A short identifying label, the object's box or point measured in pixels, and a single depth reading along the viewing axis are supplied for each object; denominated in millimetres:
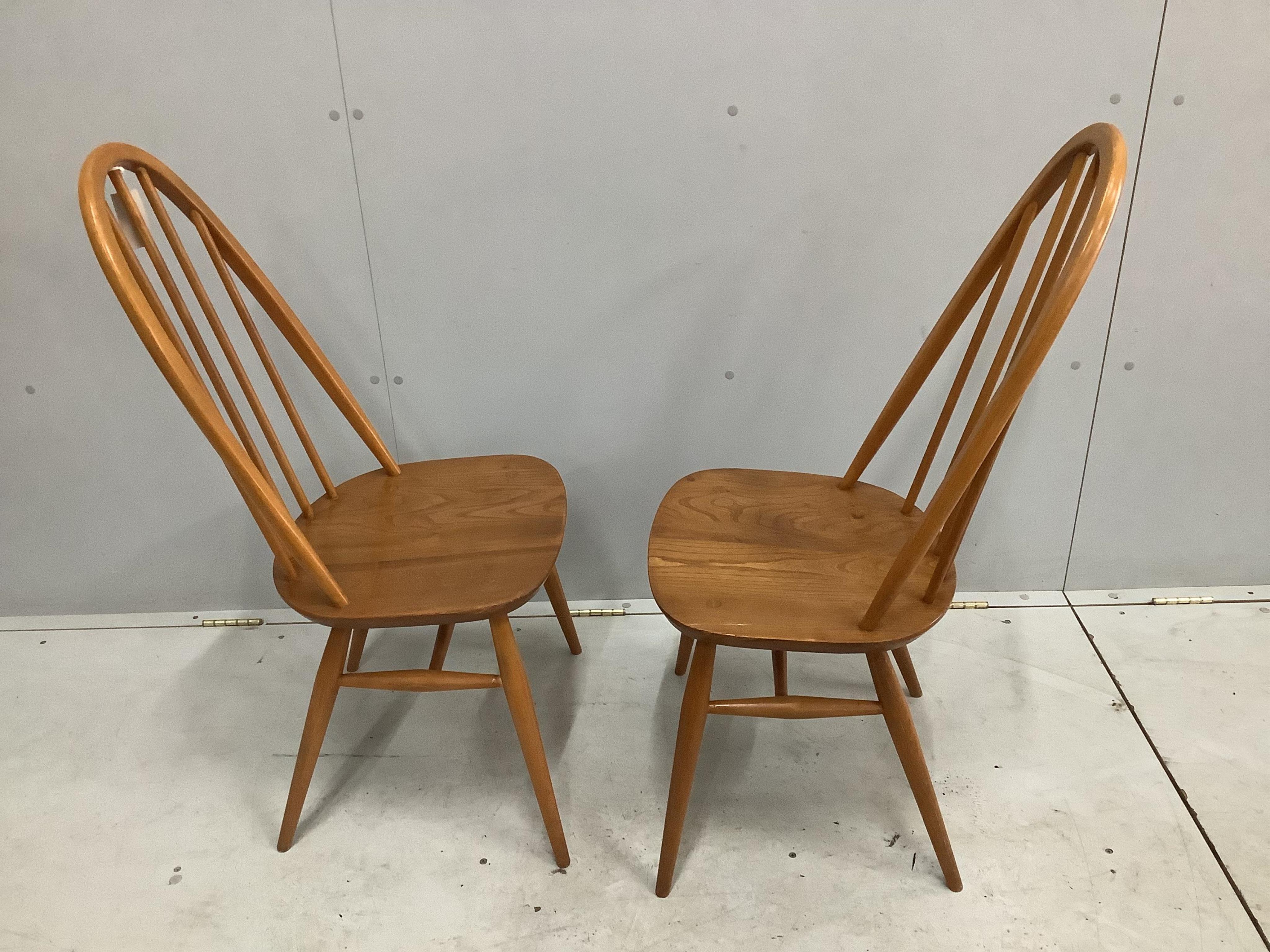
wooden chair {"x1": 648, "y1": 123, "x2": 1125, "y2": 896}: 741
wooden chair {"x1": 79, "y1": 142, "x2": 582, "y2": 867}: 813
